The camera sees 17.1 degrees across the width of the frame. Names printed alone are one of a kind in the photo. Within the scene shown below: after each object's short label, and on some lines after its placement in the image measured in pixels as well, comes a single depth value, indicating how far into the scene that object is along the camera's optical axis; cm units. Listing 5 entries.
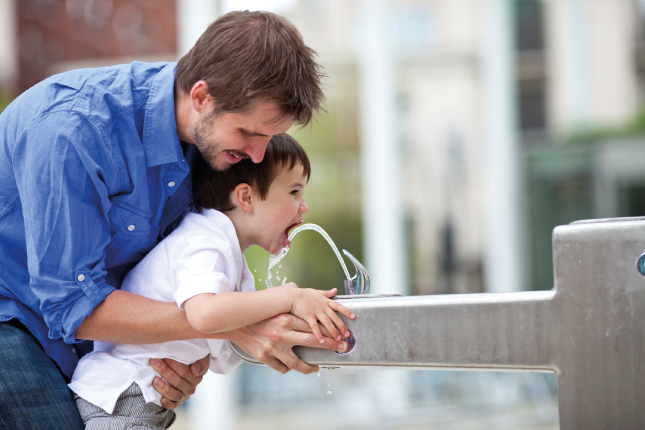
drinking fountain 282
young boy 300
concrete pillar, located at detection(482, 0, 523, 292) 934
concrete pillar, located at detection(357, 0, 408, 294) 877
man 299
